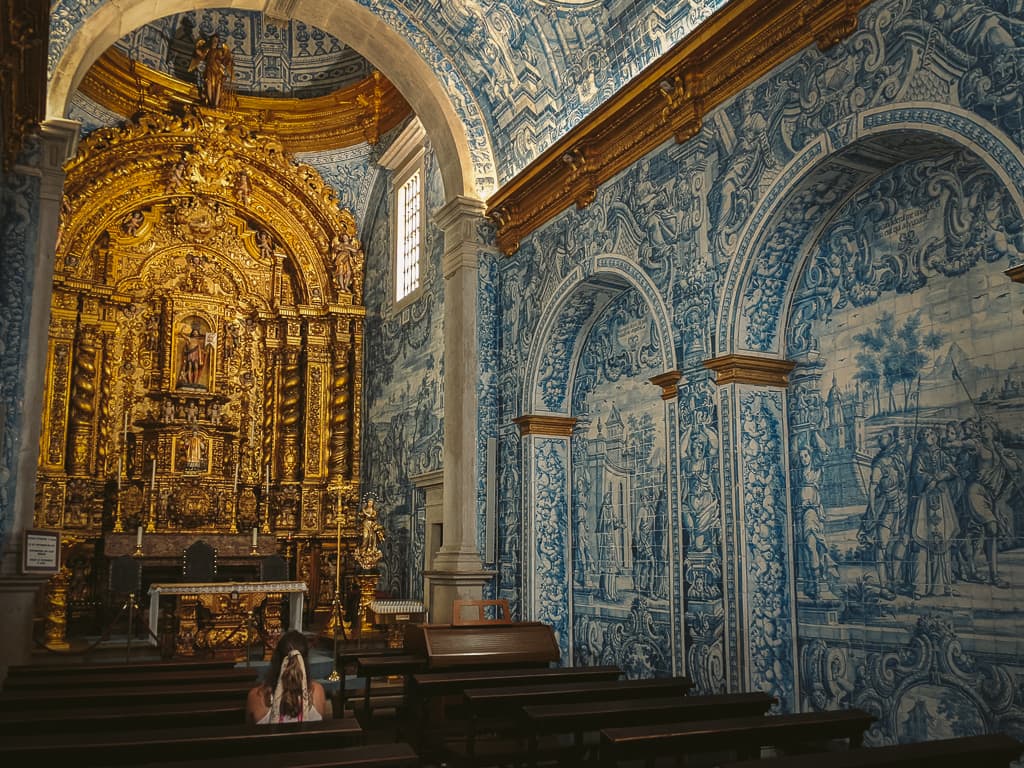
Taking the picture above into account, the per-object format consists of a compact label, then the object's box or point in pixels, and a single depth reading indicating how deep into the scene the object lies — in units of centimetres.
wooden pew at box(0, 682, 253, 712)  619
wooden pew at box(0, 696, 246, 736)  521
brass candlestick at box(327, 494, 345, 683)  1177
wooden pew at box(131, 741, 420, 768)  421
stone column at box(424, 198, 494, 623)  1220
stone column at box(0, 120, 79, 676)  943
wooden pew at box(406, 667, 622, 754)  757
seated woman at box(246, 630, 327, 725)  564
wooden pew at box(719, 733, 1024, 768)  450
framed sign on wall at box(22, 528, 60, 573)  942
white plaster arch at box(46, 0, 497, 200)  1260
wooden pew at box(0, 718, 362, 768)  436
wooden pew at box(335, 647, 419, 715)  955
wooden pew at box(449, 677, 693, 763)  654
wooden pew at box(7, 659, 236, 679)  762
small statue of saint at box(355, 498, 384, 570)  1460
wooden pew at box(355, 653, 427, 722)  889
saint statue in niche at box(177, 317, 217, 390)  1731
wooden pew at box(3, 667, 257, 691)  686
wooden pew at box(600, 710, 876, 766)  509
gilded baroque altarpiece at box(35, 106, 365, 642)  1602
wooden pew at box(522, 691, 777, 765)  579
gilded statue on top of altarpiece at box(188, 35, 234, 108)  1738
